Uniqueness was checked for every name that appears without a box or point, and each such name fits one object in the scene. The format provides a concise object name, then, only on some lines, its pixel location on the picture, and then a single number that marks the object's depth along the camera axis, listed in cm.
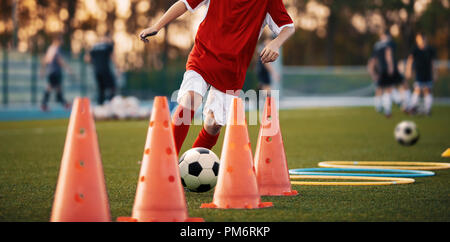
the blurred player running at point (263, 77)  4267
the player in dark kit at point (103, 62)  3866
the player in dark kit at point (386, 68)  4047
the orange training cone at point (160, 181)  870
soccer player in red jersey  1229
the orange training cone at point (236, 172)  998
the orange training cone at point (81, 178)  836
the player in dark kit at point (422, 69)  4284
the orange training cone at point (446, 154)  1866
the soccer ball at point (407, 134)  2173
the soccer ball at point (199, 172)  1175
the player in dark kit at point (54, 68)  4256
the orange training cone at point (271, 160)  1144
